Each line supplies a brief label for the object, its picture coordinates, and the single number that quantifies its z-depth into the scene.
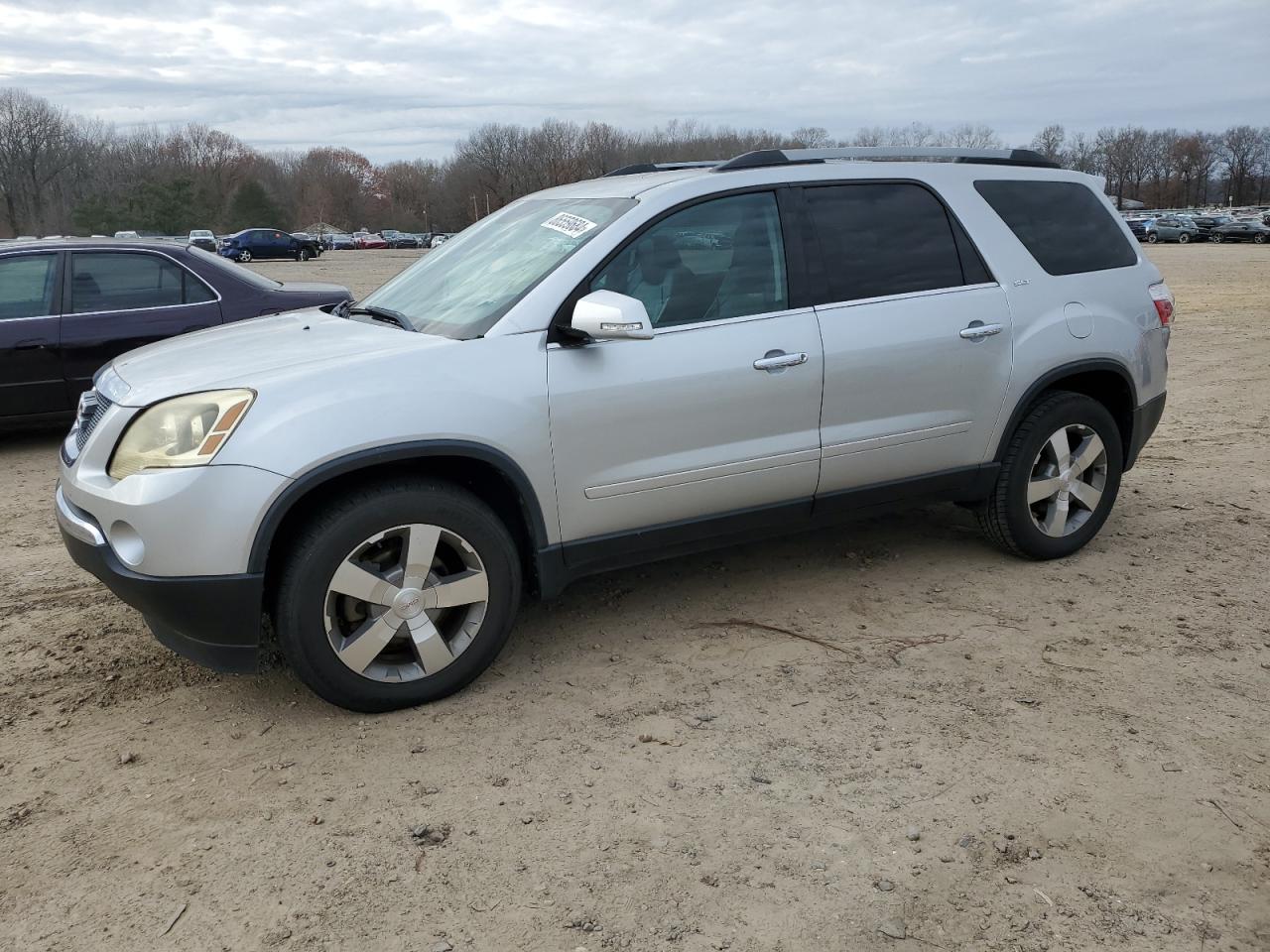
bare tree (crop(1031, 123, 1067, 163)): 116.06
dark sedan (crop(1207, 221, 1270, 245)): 49.56
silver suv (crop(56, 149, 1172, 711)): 3.37
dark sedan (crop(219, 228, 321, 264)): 50.44
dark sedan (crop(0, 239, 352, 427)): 7.41
